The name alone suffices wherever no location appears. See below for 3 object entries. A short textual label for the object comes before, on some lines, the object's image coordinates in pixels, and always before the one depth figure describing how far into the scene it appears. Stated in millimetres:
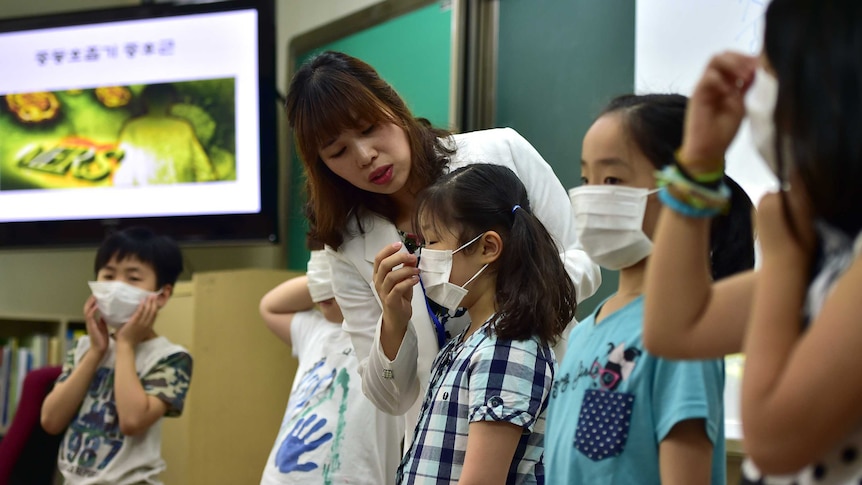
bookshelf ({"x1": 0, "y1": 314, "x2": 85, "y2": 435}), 3594
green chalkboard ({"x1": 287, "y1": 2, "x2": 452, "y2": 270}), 3205
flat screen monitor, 3426
